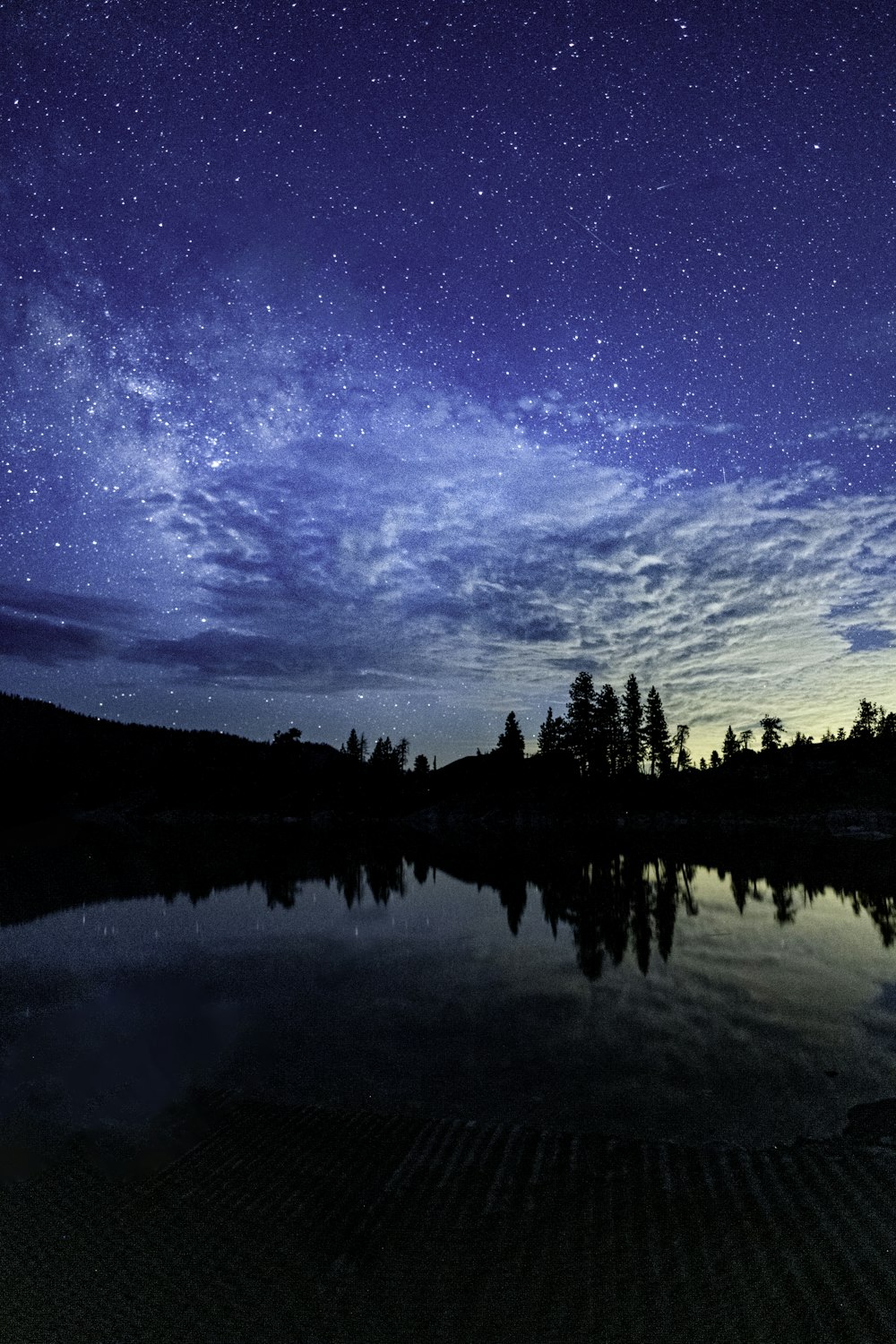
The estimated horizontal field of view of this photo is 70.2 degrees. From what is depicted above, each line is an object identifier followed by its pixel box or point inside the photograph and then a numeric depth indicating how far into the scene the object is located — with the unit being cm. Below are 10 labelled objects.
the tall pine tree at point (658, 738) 13650
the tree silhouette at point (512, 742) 15175
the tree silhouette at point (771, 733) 16248
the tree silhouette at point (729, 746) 17738
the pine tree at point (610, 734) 13100
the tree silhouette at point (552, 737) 13638
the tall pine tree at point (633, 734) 13400
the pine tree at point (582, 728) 13238
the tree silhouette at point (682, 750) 16500
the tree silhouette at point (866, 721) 16150
